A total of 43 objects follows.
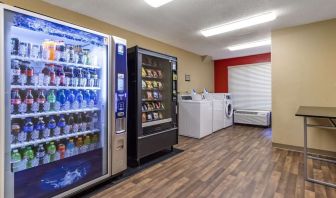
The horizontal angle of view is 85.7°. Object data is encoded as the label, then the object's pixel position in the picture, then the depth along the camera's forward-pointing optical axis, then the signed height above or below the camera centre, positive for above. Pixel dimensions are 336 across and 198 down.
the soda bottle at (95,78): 2.34 +0.27
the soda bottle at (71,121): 2.13 -0.26
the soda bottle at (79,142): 2.20 -0.53
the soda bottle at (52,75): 1.94 +0.26
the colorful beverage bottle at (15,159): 1.65 -0.56
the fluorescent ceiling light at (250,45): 4.68 +1.50
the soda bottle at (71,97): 2.14 +0.02
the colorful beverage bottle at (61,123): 2.03 -0.27
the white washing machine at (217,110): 5.16 -0.31
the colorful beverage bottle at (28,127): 1.77 -0.28
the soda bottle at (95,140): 2.33 -0.54
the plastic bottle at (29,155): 1.78 -0.56
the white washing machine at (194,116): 4.52 -0.45
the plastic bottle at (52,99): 1.94 +0.00
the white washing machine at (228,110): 5.84 -0.36
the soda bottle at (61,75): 2.01 +0.27
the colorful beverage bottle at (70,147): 2.10 -0.56
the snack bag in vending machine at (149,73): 3.40 +0.50
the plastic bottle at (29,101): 1.78 -0.02
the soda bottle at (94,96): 2.34 +0.04
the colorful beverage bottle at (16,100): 1.66 -0.01
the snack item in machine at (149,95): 3.42 +0.08
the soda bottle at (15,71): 1.66 +0.26
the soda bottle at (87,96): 2.28 +0.04
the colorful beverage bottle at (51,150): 1.95 -0.56
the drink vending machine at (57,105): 1.63 -0.07
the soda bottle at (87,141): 2.26 -0.53
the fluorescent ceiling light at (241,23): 3.08 +1.43
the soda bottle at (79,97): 2.21 +0.02
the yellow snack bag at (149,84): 3.36 +0.28
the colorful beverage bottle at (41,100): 1.86 -0.01
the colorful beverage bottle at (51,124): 1.95 -0.27
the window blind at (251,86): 6.02 +0.48
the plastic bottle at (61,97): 2.04 +0.02
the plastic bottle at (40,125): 1.86 -0.28
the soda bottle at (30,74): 1.78 +0.25
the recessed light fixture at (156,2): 2.54 +1.39
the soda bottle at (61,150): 2.02 -0.58
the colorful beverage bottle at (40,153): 1.87 -0.56
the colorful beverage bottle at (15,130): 1.68 -0.30
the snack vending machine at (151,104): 2.87 -0.09
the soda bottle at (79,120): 2.21 -0.27
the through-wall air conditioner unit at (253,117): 5.71 -0.59
